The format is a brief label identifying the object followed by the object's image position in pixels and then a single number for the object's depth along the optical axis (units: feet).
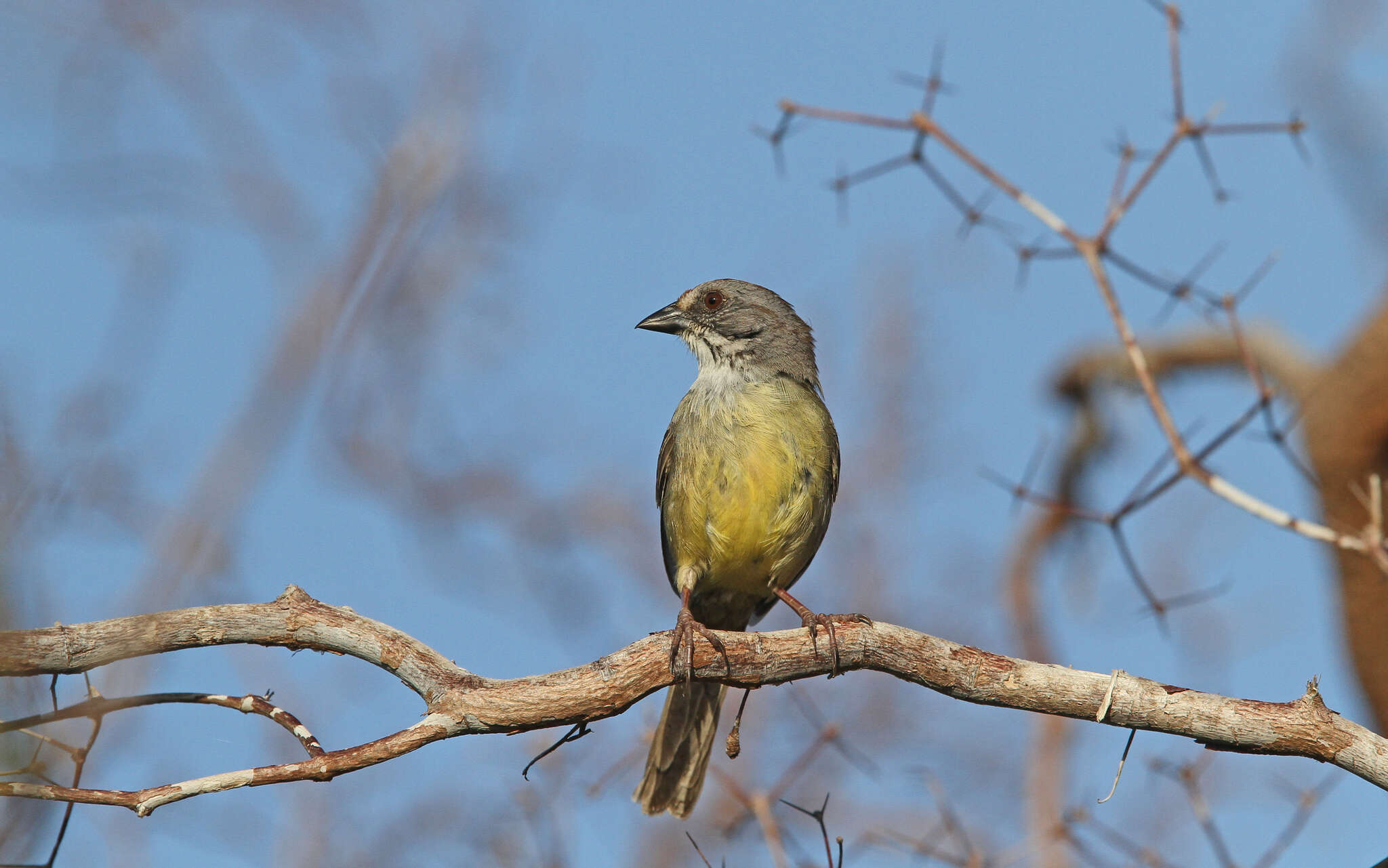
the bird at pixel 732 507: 35.83
